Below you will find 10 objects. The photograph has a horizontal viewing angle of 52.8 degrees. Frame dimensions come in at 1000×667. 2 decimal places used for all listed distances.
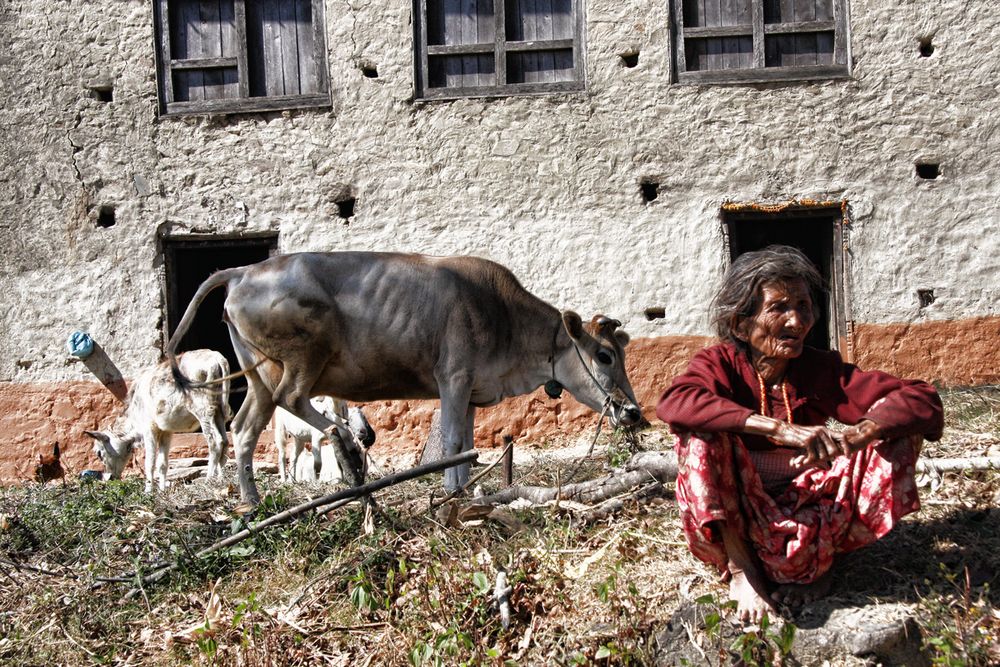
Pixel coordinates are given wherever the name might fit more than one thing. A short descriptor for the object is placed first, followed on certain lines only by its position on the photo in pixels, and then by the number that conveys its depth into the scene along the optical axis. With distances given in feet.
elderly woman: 11.43
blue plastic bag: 33.73
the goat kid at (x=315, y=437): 30.45
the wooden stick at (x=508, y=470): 19.69
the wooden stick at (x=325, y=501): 14.96
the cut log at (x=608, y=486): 16.69
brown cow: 21.65
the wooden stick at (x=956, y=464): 16.35
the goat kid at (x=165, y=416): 30.81
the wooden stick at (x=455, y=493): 15.74
